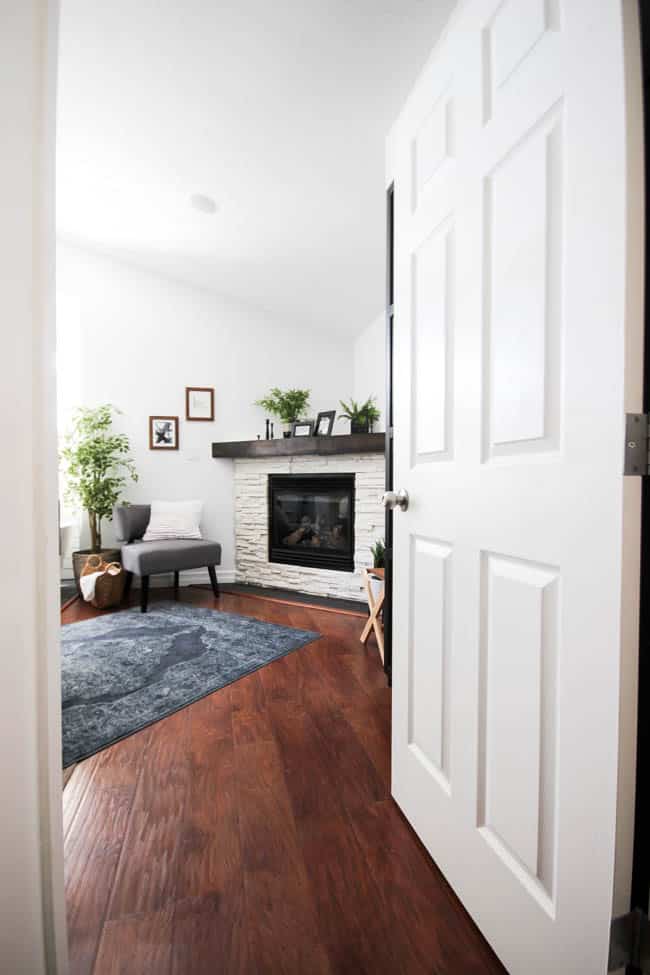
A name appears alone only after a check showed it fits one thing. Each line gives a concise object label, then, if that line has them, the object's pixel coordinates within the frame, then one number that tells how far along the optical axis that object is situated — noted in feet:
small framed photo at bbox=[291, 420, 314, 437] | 13.11
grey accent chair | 10.89
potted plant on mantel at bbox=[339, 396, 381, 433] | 11.61
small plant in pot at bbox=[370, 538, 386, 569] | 9.36
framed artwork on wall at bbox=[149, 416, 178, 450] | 13.94
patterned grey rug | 5.93
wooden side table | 8.23
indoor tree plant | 12.10
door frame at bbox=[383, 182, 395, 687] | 6.64
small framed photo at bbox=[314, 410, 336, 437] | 12.60
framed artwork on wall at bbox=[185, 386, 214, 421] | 14.20
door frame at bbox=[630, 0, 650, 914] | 2.03
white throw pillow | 12.50
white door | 2.06
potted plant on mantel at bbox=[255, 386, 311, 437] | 13.62
